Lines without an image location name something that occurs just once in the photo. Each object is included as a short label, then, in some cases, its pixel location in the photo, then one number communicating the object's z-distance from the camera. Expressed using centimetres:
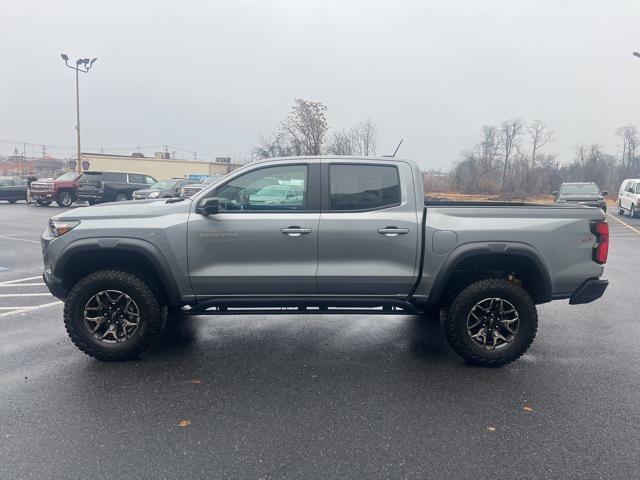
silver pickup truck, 443
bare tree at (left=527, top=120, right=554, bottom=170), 6612
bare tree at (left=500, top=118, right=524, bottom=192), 6662
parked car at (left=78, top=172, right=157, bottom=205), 2417
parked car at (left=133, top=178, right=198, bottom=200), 2247
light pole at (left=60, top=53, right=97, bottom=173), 3020
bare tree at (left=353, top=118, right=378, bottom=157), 4316
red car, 2448
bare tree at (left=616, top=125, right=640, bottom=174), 7050
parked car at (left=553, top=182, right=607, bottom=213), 1839
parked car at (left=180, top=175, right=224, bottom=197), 2095
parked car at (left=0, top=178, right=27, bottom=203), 2791
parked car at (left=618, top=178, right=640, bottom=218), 2210
